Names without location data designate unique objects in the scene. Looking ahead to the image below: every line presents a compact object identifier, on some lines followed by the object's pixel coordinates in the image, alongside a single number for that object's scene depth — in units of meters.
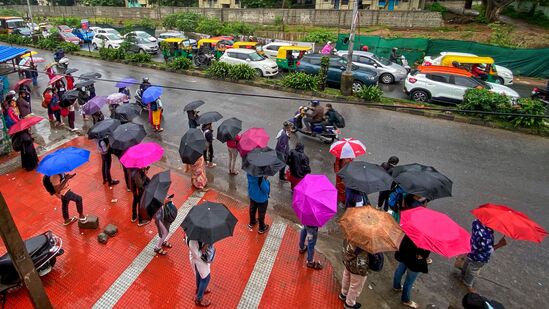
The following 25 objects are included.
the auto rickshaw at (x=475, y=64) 17.86
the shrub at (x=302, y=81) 17.03
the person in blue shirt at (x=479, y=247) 5.42
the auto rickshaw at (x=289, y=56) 20.45
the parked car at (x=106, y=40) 27.06
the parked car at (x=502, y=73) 18.81
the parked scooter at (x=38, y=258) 4.96
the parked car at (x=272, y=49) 21.94
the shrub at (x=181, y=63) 20.98
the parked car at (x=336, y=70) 16.78
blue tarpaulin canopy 12.77
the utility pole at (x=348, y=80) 16.02
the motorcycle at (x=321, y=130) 11.19
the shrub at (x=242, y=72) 18.78
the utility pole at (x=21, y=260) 3.81
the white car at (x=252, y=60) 19.48
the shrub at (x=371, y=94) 15.38
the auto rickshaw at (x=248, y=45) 22.75
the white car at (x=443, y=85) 14.69
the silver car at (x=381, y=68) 18.61
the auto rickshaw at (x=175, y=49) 23.42
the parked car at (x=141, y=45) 25.77
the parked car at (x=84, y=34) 32.78
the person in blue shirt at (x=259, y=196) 6.39
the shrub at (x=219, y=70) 19.31
